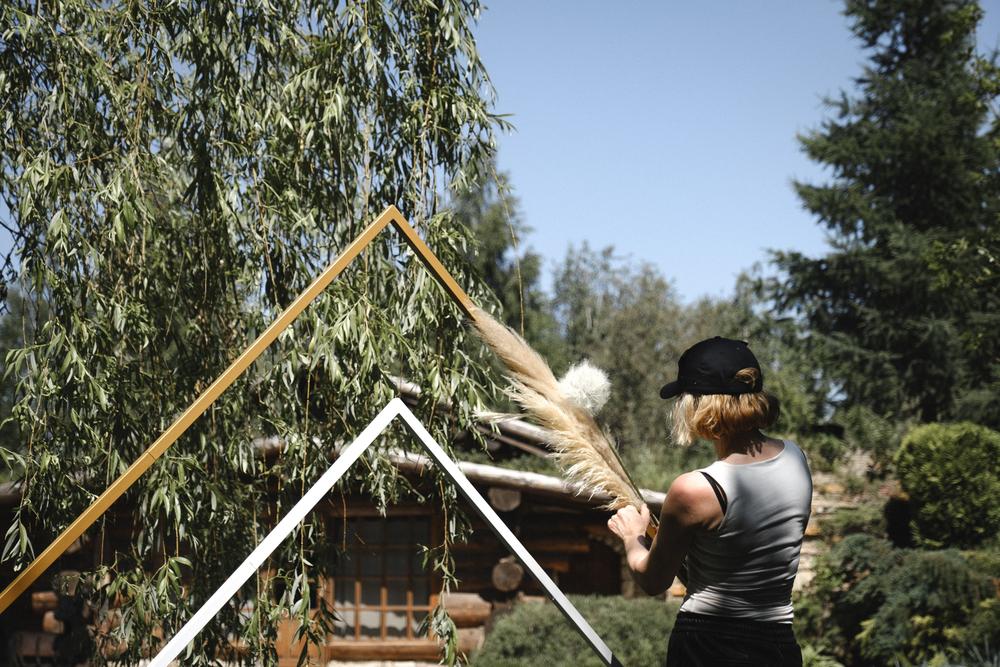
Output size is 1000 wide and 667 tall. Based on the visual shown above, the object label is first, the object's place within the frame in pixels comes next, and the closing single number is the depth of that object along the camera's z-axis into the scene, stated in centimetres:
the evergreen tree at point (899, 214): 1502
